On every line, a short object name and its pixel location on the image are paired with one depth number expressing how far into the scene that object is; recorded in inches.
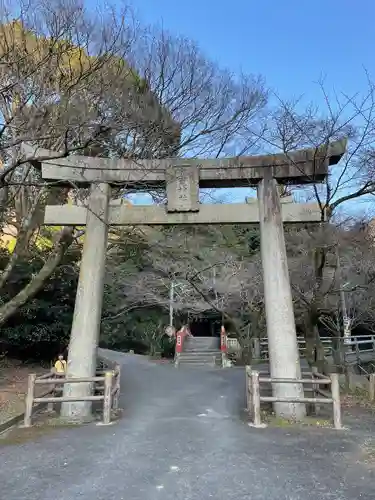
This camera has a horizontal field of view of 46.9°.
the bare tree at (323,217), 358.0
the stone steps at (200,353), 881.4
